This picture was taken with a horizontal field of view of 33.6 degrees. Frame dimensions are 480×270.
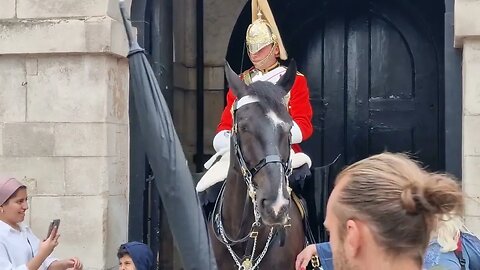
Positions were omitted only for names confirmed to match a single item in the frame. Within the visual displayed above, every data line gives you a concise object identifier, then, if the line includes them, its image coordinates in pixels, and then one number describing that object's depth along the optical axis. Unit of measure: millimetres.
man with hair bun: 1547
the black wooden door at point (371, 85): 6629
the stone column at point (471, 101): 4500
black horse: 3773
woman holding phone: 3844
